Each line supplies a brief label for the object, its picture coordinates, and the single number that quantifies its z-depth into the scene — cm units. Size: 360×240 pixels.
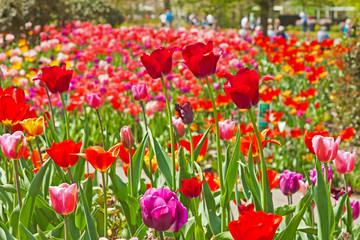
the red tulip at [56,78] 195
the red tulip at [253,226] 147
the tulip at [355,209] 206
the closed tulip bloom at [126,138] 199
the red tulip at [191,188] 174
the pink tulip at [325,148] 176
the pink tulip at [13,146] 182
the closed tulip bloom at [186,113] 200
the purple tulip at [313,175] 195
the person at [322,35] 1281
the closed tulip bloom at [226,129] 212
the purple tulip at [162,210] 160
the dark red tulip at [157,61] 184
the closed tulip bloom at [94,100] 236
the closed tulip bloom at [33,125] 204
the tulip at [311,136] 184
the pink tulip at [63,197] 167
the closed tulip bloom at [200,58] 174
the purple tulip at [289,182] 201
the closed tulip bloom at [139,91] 223
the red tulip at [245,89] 163
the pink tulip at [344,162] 191
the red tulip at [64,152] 179
